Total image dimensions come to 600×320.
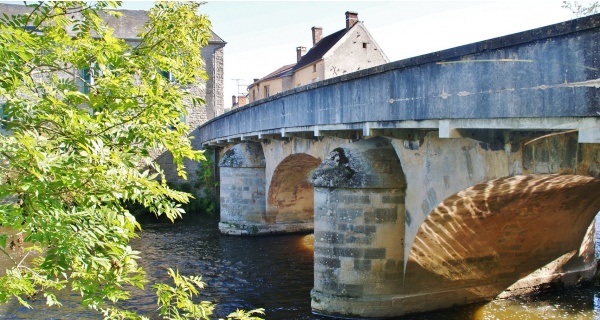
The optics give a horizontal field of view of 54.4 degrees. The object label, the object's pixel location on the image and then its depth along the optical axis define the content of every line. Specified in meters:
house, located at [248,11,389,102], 29.41
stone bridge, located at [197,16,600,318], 5.80
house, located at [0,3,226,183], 27.59
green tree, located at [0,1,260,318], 3.23
